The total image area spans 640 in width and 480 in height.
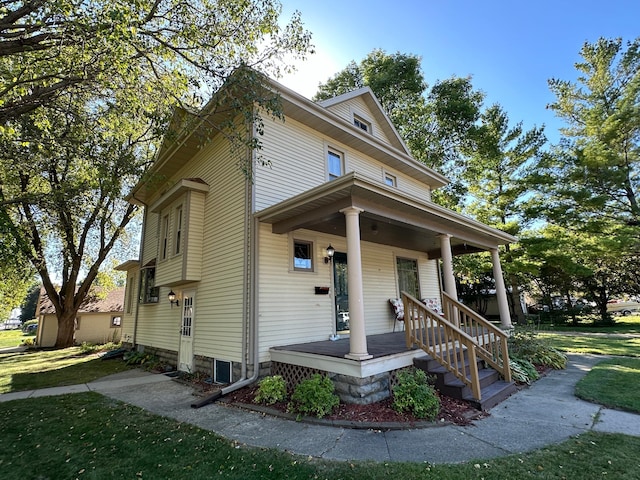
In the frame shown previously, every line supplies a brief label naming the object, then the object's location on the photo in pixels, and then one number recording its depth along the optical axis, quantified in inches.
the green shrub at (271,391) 198.1
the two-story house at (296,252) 209.8
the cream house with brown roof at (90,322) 772.0
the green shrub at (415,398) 166.6
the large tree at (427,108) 642.2
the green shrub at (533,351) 281.3
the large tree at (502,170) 663.1
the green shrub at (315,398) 172.2
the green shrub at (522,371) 231.0
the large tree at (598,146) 586.9
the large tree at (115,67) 179.5
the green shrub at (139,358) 367.6
